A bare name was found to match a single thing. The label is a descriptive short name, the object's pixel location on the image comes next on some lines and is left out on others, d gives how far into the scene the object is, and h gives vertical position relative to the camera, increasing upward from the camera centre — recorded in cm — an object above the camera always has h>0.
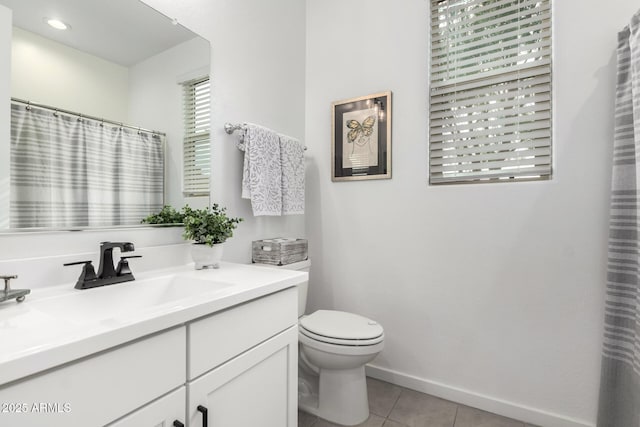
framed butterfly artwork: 196 +45
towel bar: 161 +41
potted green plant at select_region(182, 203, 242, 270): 133 -11
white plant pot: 133 -19
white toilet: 149 -73
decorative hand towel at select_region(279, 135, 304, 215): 187 +20
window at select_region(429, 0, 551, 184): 158 +62
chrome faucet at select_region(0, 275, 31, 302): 79 -21
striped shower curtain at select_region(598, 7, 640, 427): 129 -25
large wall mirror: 98 +35
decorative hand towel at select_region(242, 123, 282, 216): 165 +20
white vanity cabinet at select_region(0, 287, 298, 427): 57 -40
